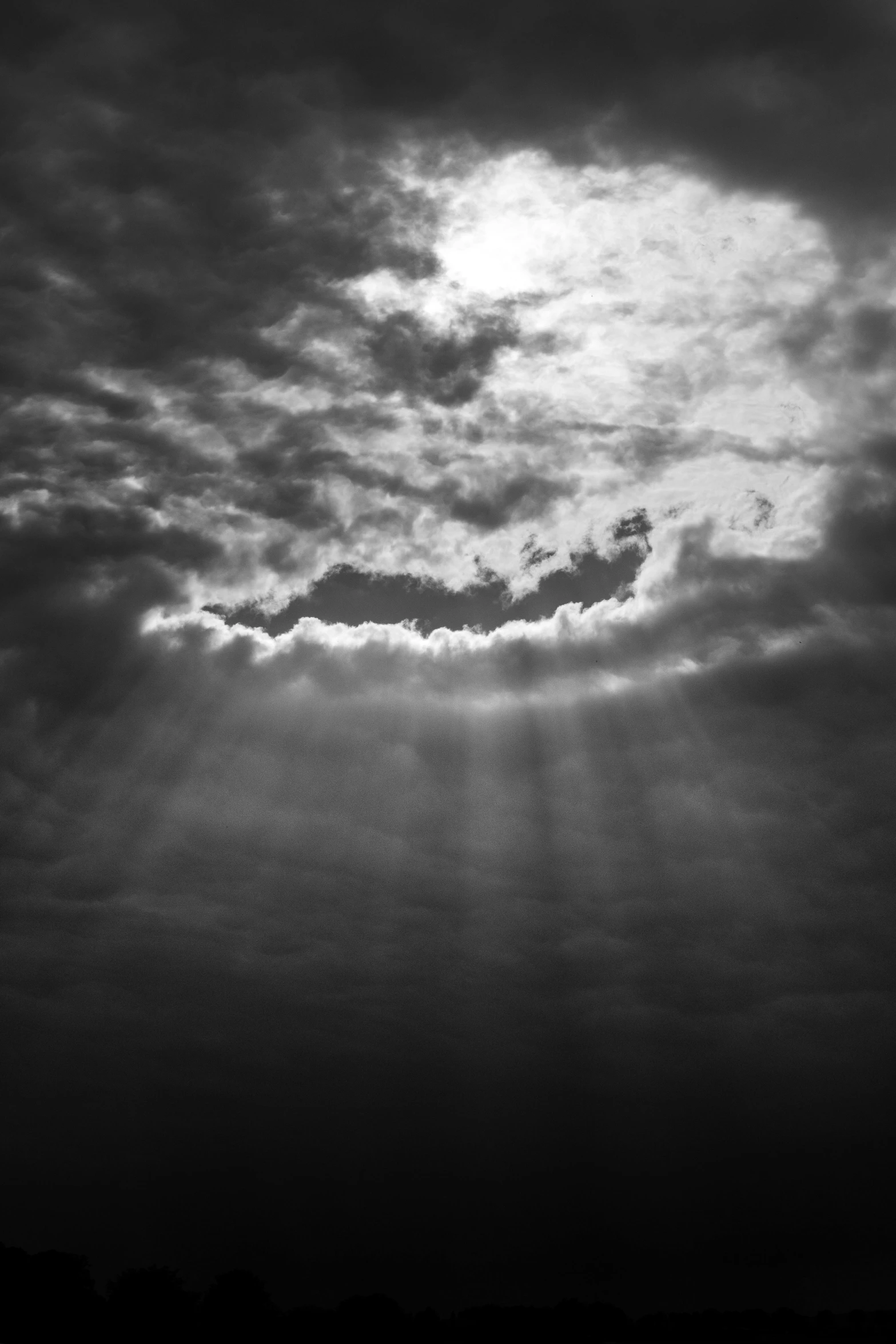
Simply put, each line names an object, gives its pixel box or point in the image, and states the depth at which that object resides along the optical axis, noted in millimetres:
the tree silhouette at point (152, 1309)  186375
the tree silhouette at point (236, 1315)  190250
